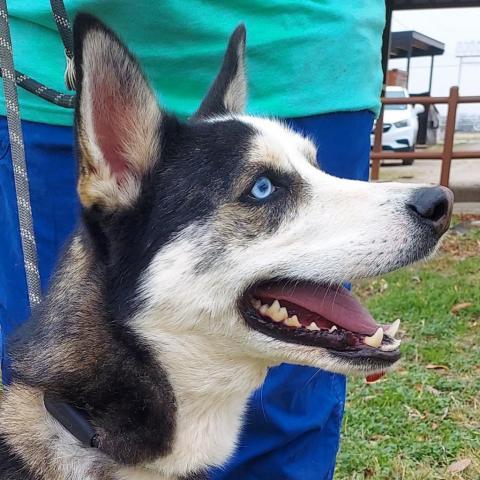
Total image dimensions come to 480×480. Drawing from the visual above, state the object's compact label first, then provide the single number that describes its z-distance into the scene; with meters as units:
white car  17.86
